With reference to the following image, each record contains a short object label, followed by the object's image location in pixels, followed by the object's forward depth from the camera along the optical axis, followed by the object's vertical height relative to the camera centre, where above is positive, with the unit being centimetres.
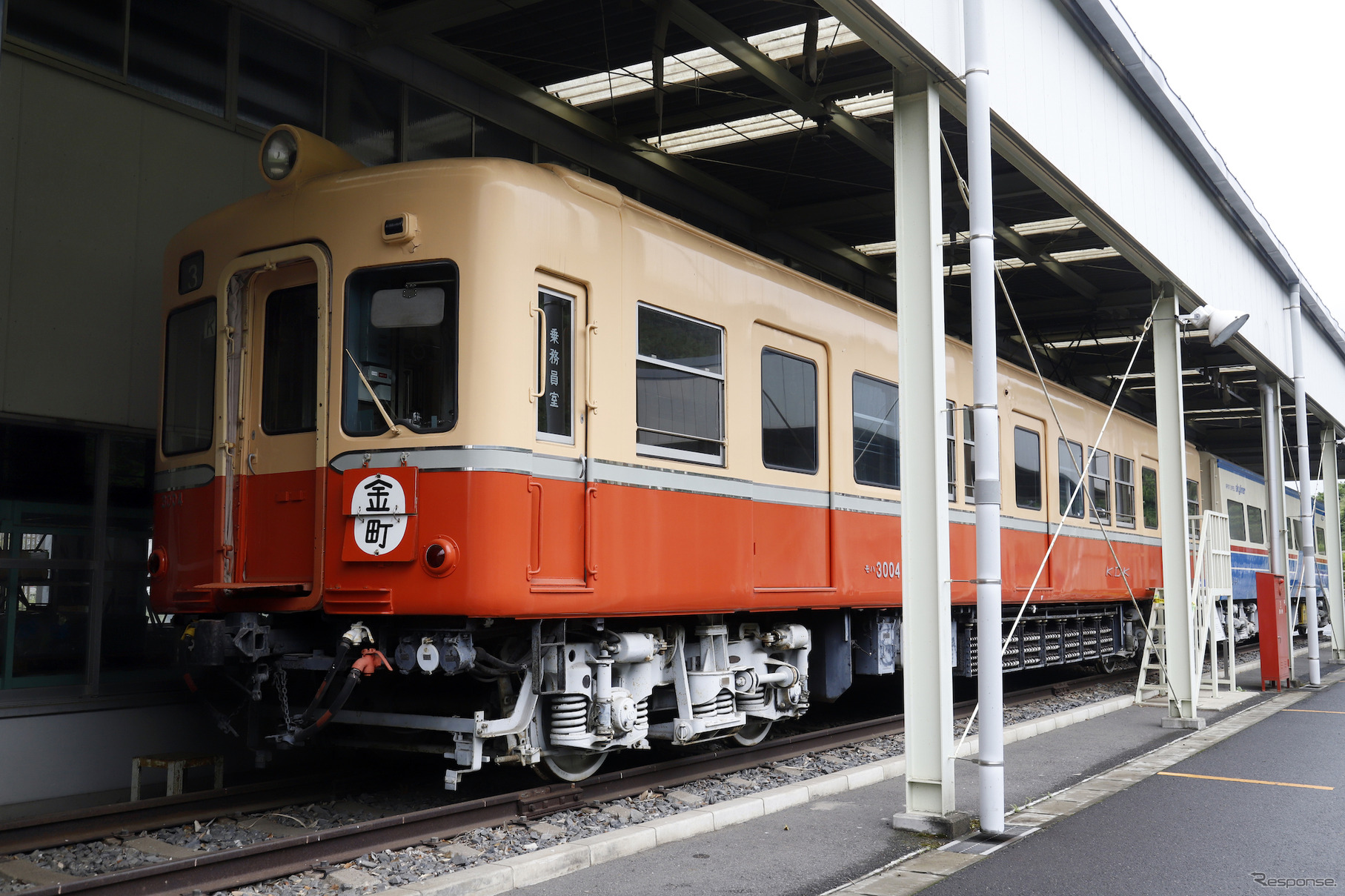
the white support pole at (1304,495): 1555 +106
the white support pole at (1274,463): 1630 +154
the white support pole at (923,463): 658 +63
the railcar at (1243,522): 2052 +98
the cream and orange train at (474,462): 620 +64
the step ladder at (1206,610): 1277 -46
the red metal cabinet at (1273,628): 1459 -74
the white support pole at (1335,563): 1977 +13
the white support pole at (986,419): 641 +86
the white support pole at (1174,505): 1118 +66
